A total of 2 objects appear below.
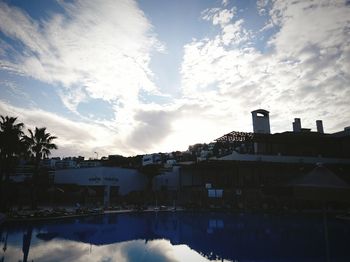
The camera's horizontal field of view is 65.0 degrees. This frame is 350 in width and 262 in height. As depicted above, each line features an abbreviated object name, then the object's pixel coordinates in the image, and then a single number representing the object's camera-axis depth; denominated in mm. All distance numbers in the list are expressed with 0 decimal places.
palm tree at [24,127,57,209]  30578
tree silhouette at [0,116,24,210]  26797
